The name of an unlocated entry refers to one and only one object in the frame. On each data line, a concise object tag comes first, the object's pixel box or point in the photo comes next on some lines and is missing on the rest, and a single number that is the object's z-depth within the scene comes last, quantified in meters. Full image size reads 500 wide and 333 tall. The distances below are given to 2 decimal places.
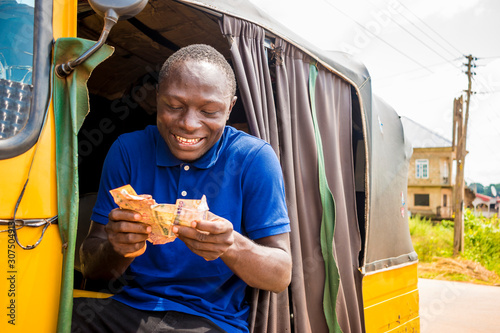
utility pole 12.82
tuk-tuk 1.36
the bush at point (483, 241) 12.02
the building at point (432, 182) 30.44
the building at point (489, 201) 52.79
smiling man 1.67
